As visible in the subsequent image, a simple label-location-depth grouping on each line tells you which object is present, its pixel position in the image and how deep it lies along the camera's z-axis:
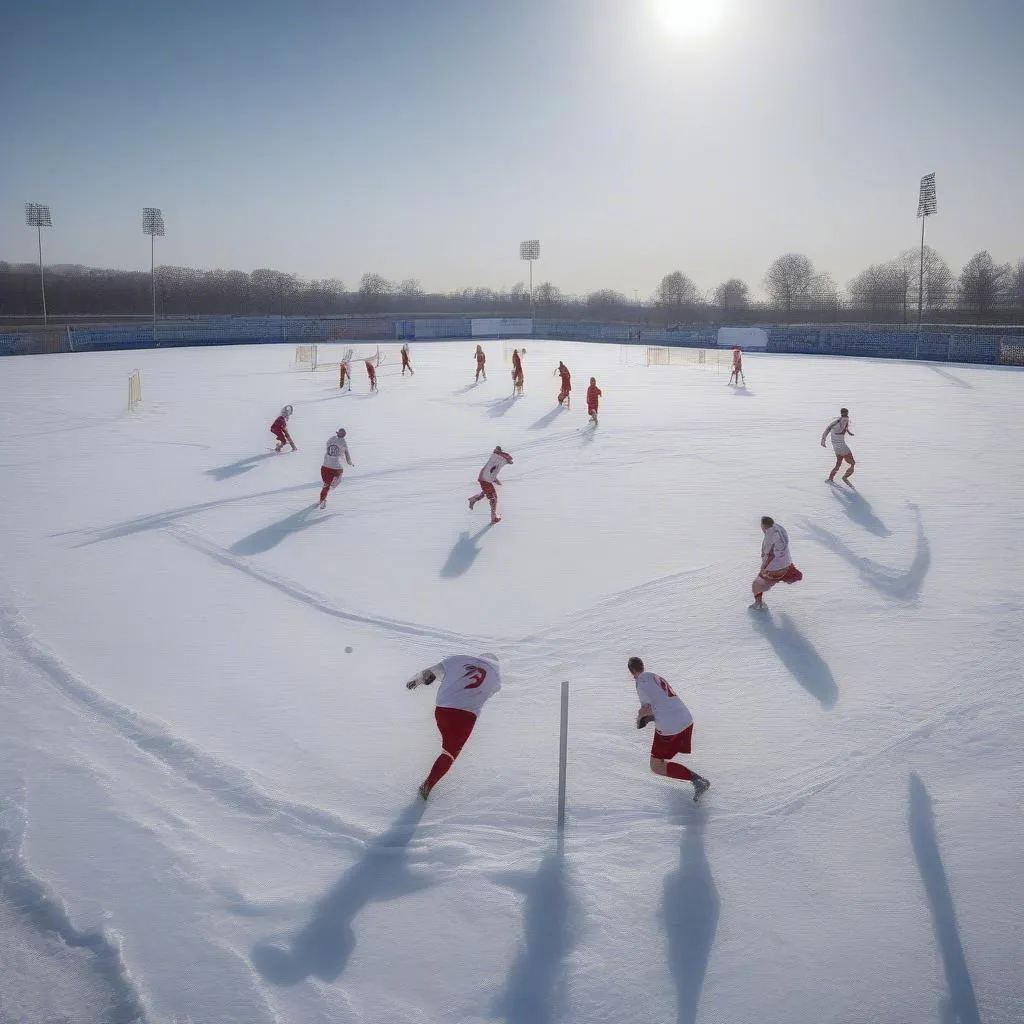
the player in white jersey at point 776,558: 8.04
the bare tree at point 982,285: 63.97
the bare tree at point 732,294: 100.50
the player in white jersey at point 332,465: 12.29
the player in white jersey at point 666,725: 5.10
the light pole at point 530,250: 79.38
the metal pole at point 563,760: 4.64
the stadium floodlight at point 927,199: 51.03
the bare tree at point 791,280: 87.62
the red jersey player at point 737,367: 28.92
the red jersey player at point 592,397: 19.55
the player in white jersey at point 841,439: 13.34
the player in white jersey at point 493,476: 11.54
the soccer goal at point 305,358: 36.78
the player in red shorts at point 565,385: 22.98
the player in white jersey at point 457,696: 5.09
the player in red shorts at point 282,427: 16.23
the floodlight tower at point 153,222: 68.12
